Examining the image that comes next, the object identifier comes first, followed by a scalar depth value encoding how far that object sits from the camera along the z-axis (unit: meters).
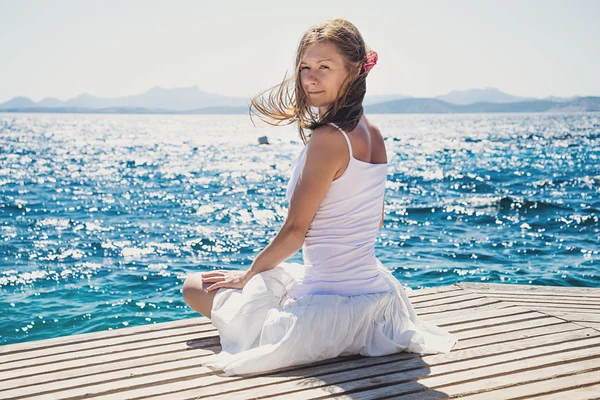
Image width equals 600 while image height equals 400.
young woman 3.06
